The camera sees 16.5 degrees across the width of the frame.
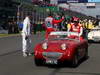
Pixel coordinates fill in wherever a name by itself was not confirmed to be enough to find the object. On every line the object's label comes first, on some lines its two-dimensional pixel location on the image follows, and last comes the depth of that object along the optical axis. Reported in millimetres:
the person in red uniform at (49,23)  17652
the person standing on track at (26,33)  13648
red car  10258
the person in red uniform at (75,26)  19308
